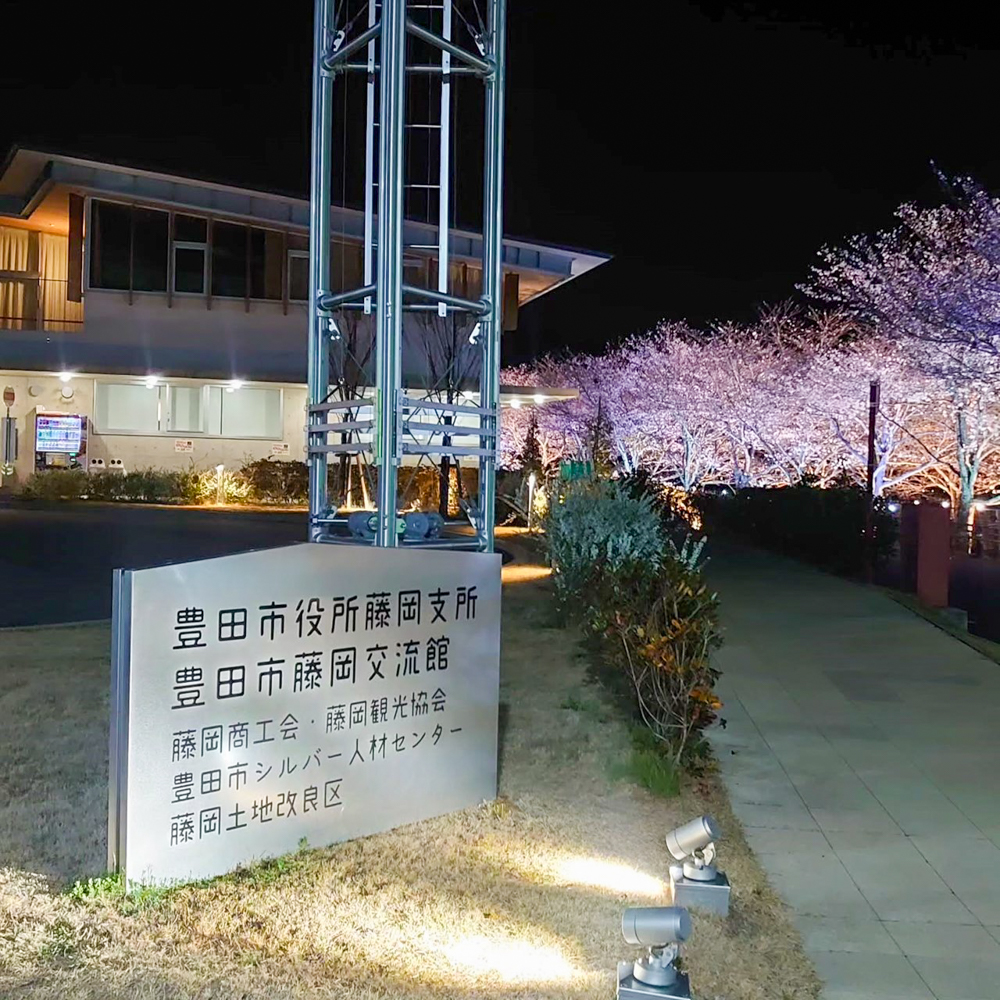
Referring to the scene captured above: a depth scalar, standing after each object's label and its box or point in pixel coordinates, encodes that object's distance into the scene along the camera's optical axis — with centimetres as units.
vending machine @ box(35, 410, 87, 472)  3125
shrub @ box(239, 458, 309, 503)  3005
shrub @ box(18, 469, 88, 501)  2886
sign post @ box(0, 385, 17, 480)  3145
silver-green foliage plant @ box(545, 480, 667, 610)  1186
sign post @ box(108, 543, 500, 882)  466
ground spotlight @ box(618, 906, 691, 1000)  379
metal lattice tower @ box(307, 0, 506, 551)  696
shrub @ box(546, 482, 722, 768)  708
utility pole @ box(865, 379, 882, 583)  2039
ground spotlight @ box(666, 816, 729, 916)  496
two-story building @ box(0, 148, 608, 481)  3139
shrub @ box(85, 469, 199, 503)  2959
